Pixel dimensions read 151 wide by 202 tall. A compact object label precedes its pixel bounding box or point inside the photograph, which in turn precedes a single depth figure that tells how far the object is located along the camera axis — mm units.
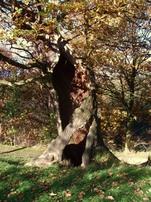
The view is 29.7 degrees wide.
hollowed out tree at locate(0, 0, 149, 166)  9594
